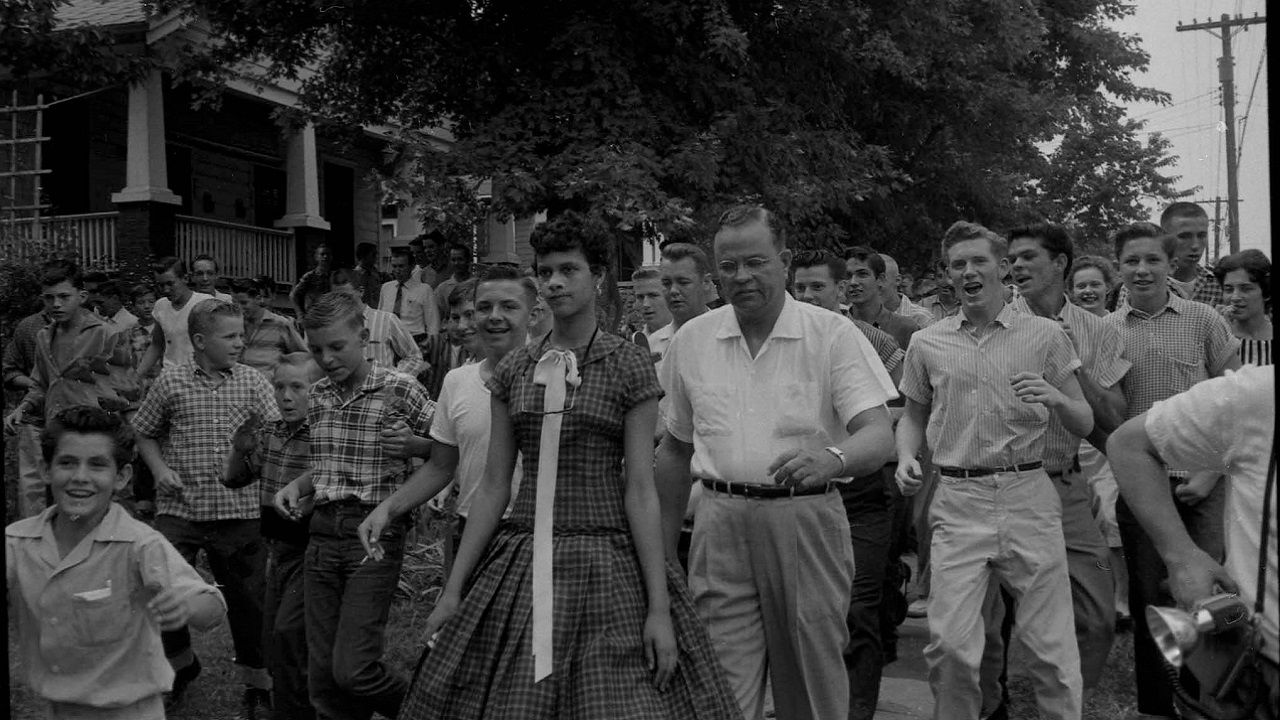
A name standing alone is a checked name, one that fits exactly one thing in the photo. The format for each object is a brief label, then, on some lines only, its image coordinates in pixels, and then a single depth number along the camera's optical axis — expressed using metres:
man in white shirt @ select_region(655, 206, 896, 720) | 4.95
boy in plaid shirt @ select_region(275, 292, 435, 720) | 5.54
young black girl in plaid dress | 4.33
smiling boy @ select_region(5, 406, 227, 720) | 4.13
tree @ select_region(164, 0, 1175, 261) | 15.92
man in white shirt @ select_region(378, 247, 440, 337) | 15.20
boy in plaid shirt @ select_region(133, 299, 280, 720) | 6.93
